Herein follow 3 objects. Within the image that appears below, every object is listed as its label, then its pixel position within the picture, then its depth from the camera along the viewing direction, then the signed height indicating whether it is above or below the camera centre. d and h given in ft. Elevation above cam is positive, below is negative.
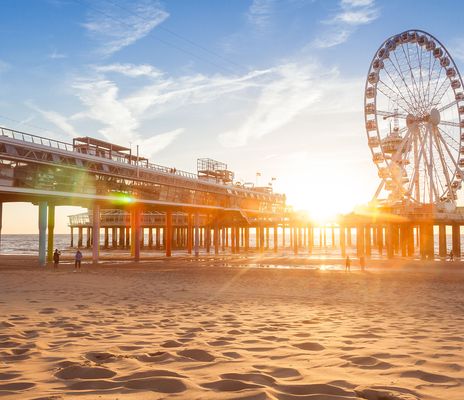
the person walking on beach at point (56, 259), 93.25 -8.01
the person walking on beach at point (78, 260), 88.22 -7.96
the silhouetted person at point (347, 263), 87.72 -8.35
